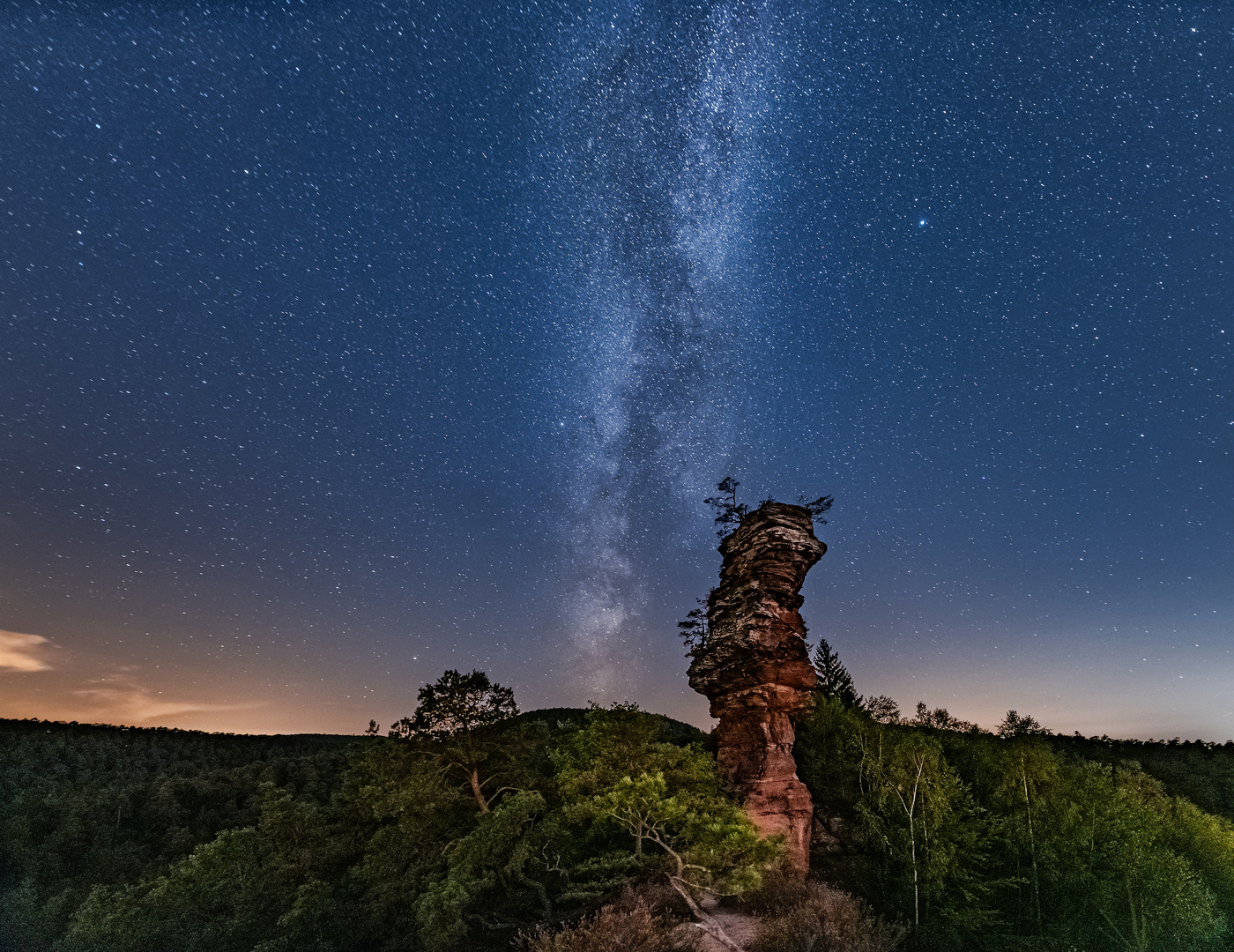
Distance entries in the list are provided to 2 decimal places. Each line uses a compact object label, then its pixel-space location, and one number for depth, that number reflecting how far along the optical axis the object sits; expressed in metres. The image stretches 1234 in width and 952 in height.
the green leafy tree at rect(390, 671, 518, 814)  33.97
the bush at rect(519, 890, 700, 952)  17.94
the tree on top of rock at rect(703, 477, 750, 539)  39.53
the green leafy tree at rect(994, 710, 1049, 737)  42.03
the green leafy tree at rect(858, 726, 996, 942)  31.97
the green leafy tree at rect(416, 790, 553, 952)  26.86
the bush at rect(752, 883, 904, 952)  20.02
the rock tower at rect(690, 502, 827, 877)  30.14
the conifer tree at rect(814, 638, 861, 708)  56.41
